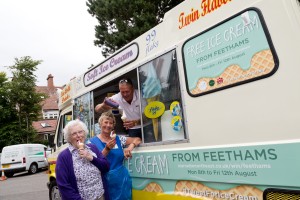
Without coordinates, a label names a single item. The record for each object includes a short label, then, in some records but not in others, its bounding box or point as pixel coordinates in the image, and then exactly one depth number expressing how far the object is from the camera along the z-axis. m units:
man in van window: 2.64
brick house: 26.76
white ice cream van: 1.46
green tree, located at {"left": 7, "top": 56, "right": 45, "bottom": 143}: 18.25
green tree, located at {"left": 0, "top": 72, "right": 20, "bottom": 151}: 18.00
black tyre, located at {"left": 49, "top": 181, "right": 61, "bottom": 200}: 4.01
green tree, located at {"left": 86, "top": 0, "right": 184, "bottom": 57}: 9.04
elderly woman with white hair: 1.95
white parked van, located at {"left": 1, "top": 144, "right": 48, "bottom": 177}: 12.69
